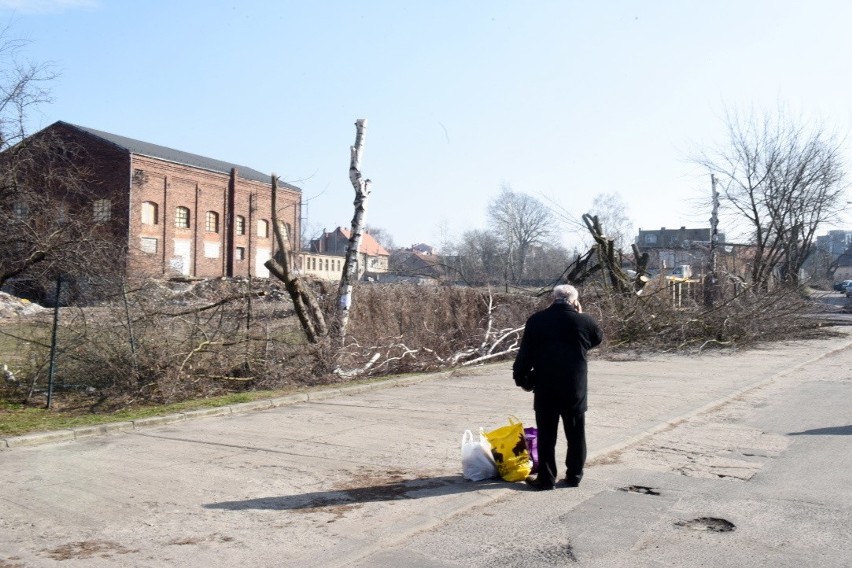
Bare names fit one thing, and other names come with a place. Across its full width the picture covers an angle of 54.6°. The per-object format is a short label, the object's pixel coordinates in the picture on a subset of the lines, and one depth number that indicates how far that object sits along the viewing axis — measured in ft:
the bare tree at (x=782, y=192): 110.73
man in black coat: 23.54
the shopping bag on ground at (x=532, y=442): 25.07
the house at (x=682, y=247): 110.01
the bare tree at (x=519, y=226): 257.55
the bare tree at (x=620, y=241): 111.04
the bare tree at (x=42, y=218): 35.32
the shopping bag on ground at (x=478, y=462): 24.59
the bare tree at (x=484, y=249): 229.25
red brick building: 146.51
